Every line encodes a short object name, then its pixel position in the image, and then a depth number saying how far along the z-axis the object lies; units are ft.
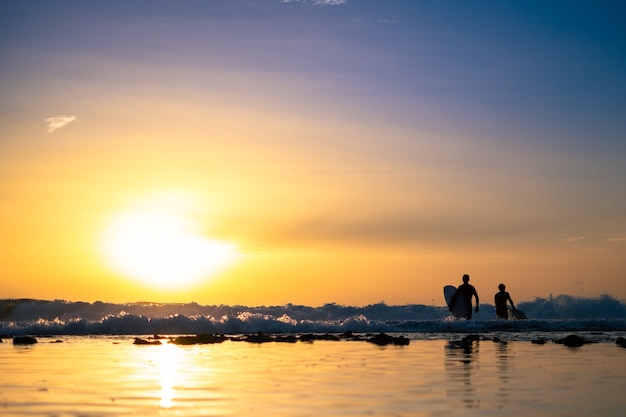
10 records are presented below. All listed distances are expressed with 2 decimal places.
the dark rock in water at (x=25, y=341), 92.68
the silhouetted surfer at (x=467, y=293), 126.20
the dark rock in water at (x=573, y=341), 84.12
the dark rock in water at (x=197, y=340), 94.79
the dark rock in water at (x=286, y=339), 98.12
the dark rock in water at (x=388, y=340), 87.73
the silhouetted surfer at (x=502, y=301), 132.84
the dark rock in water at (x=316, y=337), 100.63
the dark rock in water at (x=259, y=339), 99.16
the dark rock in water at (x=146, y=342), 90.99
